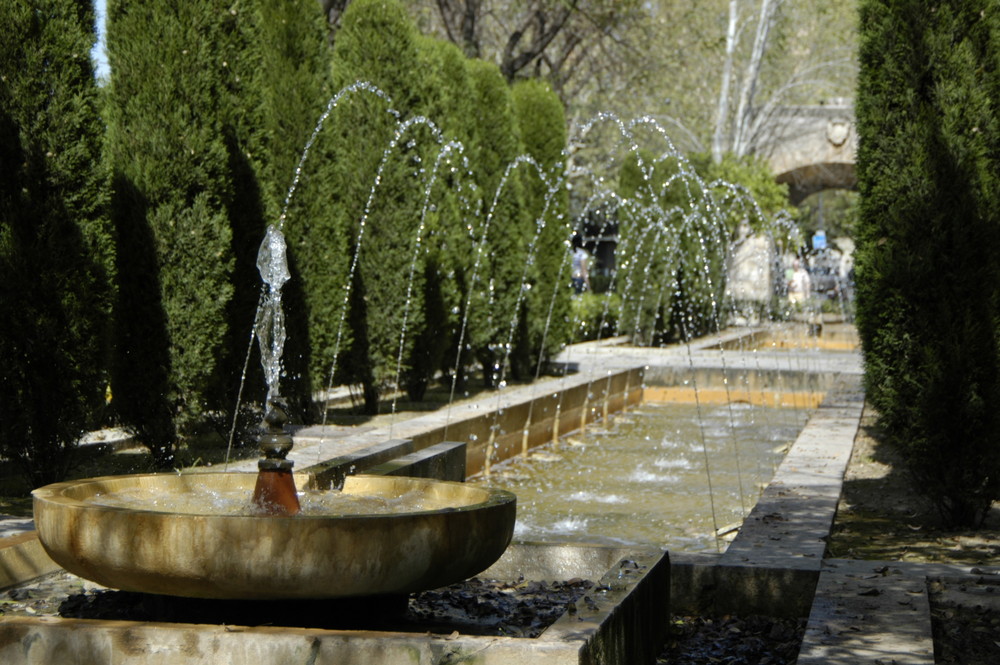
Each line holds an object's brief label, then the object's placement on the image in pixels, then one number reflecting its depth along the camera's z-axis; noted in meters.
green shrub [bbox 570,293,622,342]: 22.11
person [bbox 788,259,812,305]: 27.00
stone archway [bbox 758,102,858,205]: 30.22
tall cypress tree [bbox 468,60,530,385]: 14.10
